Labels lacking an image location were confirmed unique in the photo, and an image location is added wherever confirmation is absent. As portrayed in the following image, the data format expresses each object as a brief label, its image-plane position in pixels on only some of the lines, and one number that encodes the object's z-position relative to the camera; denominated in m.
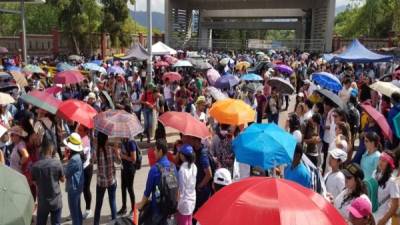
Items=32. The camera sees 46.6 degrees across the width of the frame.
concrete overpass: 51.22
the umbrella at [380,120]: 6.91
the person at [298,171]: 5.04
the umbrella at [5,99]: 8.14
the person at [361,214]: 3.71
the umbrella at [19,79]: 12.44
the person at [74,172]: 5.90
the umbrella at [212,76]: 15.21
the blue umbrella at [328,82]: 11.46
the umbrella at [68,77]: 12.48
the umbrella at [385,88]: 9.84
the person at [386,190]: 4.65
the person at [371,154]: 5.67
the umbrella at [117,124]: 6.25
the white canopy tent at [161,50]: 18.70
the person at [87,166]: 6.56
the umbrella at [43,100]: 7.72
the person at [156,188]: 4.93
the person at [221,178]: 4.99
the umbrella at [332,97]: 8.59
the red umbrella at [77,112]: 7.02
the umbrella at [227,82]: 13.11
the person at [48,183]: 5.52
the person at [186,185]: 5.31
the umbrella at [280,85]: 12.27
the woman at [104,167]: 6.24
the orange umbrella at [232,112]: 7.30
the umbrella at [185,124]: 6.21
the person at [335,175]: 5.04
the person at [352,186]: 4.42
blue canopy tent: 16.81
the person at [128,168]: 6.53
